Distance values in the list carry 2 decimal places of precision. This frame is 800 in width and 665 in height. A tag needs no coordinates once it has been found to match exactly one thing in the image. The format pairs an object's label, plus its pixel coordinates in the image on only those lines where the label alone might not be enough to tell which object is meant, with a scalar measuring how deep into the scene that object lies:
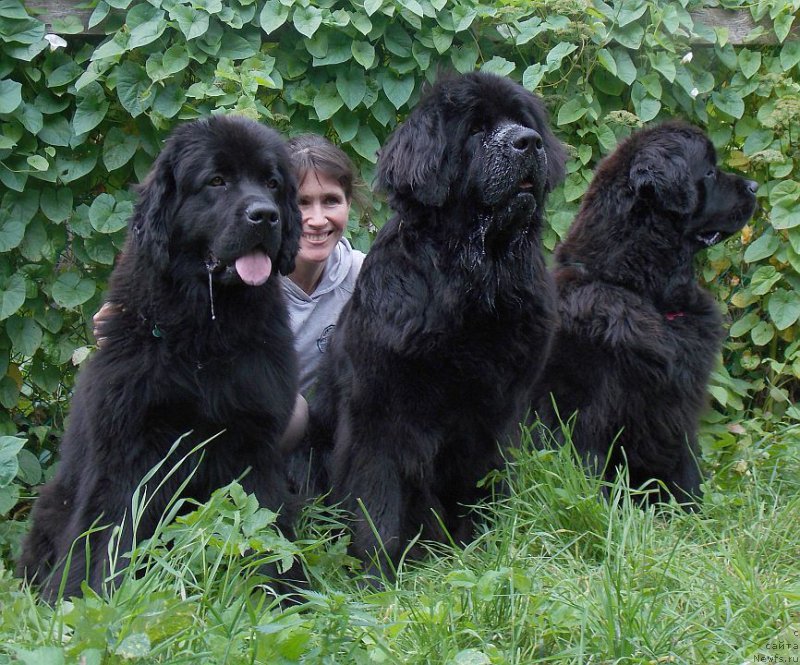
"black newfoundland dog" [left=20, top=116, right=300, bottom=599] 2.85
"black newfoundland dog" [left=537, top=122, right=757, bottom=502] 3.76
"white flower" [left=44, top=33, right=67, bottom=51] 3.93
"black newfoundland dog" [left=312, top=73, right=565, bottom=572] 3.14
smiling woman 3.99
